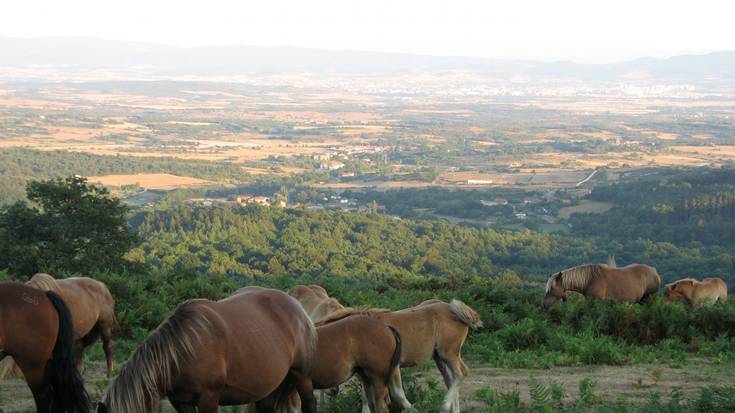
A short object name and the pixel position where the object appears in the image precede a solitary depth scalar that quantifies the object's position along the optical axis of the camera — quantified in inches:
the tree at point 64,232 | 768.9
